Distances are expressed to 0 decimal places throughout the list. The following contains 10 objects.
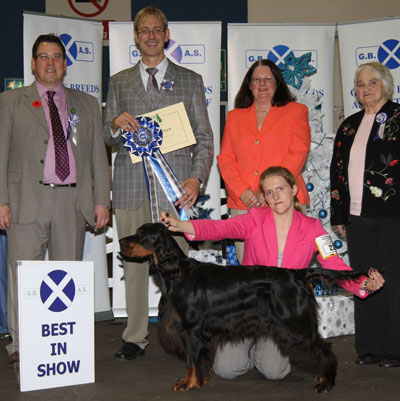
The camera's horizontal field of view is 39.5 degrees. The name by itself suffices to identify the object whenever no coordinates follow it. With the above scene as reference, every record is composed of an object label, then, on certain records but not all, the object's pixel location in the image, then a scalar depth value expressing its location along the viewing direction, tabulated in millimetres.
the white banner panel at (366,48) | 5156
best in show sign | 2912
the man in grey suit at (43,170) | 3316
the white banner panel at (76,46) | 4926
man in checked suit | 3539
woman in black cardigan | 3379
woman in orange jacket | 3541
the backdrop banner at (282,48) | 5211
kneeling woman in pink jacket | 3045
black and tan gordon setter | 2822
